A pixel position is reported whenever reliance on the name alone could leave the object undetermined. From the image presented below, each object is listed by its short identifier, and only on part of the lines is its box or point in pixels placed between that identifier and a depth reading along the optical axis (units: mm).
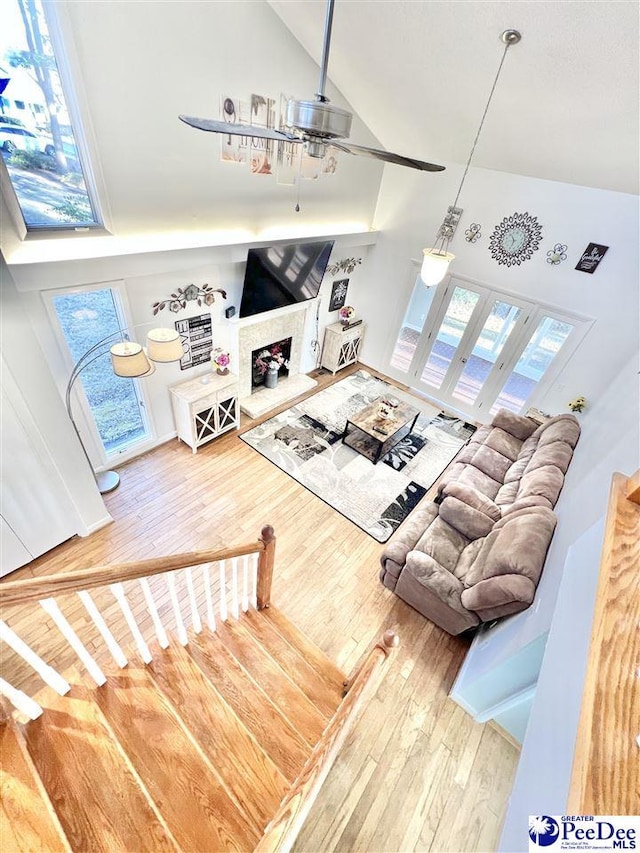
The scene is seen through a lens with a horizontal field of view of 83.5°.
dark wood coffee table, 4770
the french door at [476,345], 5020
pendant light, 2493
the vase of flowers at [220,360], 4535
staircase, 1238
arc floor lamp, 2924
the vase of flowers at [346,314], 6281
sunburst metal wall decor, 4582
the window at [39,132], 2307
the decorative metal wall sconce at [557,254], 4465
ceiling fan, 1519
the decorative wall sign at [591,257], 4234
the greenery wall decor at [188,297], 3775
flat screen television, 4316
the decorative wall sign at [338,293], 5938
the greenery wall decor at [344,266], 5637
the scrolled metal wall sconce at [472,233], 4938
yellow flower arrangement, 4816
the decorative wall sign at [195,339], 4137
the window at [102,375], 3215
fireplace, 5406
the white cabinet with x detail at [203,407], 4277
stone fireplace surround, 4914
